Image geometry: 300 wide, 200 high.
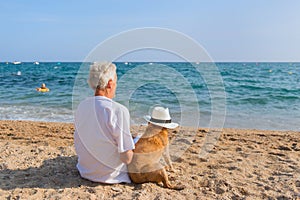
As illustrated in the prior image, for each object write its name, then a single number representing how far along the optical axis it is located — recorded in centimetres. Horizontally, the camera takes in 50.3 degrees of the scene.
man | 328
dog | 353
